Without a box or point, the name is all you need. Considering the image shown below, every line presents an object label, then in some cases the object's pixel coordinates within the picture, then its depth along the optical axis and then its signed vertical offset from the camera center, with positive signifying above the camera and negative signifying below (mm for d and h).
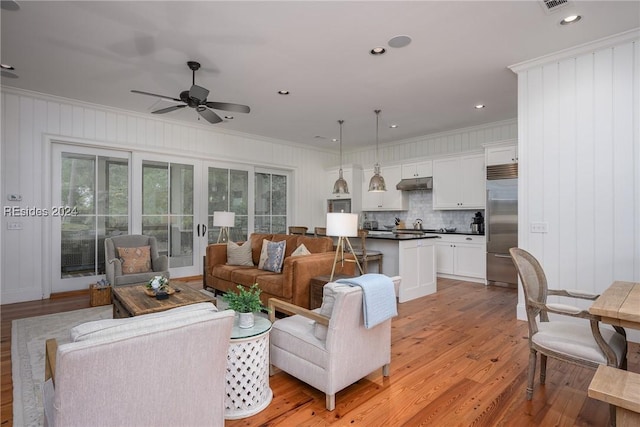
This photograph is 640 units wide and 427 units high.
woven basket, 4277 -1047
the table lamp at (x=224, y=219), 5430 -57
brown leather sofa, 3545 -688
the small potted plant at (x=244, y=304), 2174 -587
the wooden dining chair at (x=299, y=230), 5773 -255
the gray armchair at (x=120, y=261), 4183 -617
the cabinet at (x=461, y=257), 5715 -742
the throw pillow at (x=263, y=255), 4445 -538
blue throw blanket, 2033 -524
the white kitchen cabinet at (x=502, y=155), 5191 +985
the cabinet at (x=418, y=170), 6652 +962
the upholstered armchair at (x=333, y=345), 1999 -855
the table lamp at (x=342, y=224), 2945 -76
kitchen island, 4566 -648
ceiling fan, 3293 +1186
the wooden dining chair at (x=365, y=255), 4359 -561
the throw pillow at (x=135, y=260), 4438 -610
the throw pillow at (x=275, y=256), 4281 -538
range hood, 6576 +656
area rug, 2018 -1181
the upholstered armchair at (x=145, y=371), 1084 -574
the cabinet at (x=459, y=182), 5930 +633
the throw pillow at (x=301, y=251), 4074 -441
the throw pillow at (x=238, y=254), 4738 -566
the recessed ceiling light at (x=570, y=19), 2783 +1686
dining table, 1573 -467
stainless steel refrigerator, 5180 -96
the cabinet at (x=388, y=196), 7217 +448
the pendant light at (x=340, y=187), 5664 +502
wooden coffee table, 2730 -762
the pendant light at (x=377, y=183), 5160 +515
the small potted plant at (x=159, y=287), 3049 -688
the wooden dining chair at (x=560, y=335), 1879 -749
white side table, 1960 -956
